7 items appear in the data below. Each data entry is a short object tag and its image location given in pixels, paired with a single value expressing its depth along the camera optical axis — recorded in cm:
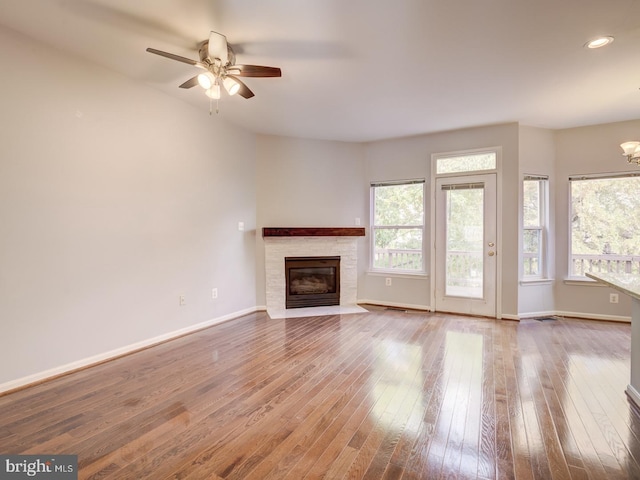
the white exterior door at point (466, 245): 438
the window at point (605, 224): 415
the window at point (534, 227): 447
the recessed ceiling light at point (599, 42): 235
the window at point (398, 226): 489
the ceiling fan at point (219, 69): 224
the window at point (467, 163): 438
